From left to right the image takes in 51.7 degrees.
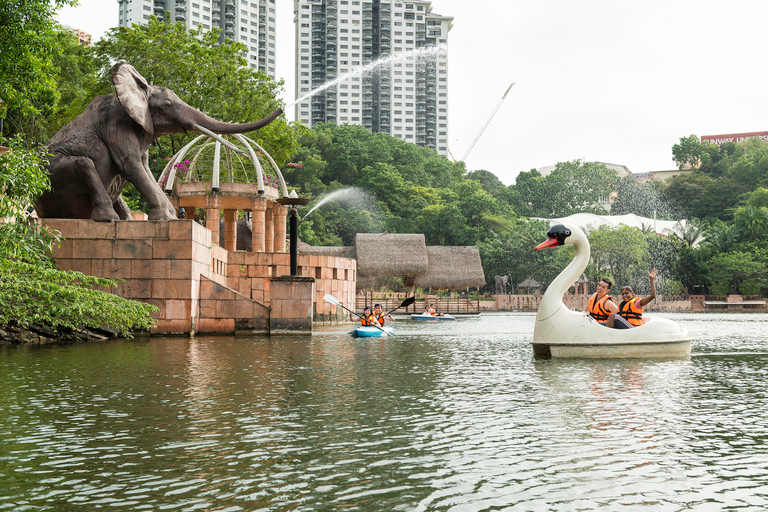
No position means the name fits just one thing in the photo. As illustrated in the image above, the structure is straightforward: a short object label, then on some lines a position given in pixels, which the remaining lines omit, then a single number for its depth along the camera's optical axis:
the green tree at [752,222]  70.69
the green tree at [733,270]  65.81
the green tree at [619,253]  65.69
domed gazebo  30.92
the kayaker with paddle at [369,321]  22.86
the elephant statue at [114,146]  19.23
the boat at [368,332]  22.23
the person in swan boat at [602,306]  14.83
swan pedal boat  14.19
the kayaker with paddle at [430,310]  42.83
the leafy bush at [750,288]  65.88
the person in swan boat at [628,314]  14.64
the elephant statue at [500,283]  71.56
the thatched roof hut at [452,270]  57.84
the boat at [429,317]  42.08
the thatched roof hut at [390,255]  55.53
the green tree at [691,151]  109.62
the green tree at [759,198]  78.00
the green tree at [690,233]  76.12
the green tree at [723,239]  69.62
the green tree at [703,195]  88.75
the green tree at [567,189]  98.75
